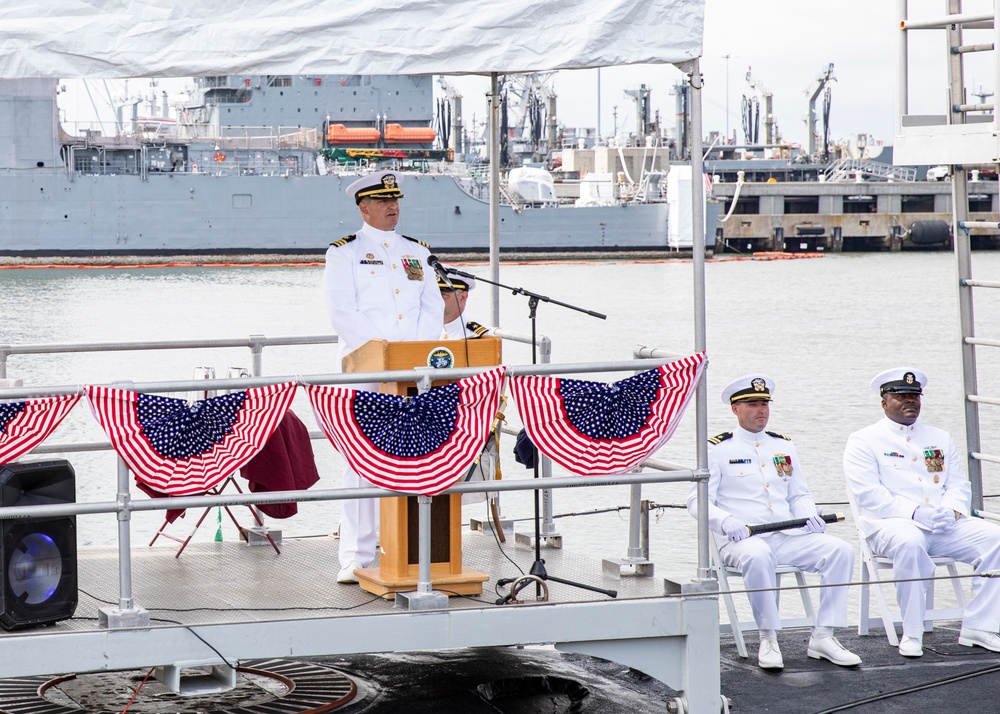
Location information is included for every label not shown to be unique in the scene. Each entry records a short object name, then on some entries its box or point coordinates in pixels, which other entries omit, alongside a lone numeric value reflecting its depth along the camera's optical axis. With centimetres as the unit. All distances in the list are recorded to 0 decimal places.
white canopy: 853
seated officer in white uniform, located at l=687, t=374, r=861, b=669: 1163
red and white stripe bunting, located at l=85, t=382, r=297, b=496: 884
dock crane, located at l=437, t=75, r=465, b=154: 16012
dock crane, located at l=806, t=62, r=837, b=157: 19112
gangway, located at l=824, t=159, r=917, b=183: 17287
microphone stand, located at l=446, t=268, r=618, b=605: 991
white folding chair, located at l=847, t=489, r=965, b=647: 1237
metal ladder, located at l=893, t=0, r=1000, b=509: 1345
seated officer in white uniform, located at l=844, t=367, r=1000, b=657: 1209
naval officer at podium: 1091
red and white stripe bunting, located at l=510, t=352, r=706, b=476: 970
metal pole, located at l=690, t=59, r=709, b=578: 960
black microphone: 1062
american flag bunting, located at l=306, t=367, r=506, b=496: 932
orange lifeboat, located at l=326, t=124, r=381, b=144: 13675
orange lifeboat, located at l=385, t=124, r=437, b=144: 13850
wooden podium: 990
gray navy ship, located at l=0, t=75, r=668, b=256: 12525
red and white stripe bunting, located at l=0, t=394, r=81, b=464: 883
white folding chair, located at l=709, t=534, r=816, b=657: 1177
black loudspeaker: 895
